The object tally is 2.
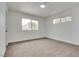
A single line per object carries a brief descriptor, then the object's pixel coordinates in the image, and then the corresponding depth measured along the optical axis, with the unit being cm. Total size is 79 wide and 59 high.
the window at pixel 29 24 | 395
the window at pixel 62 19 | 329
